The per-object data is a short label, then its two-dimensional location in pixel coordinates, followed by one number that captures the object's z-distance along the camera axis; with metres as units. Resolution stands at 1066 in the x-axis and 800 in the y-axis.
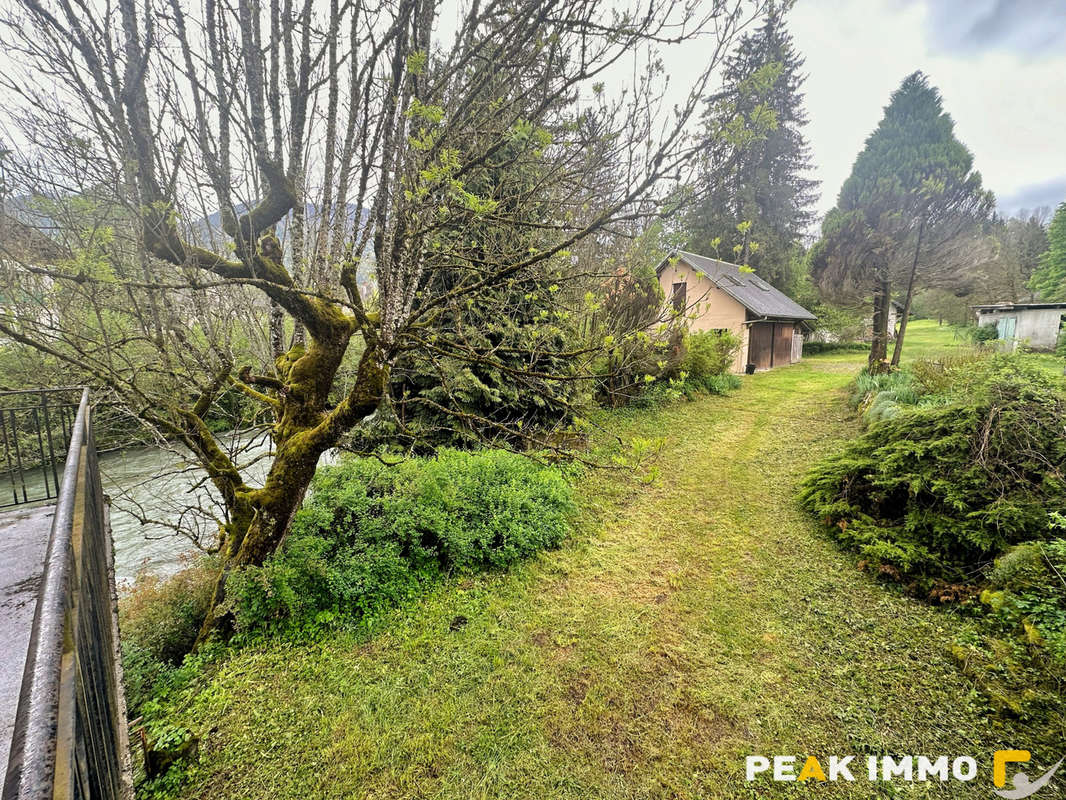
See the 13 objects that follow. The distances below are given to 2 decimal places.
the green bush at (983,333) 17.78
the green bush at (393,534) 3.63
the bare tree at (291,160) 2.44
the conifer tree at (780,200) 23.31
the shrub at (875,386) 8.93
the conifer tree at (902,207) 13.04
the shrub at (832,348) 23.81
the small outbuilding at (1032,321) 16.61
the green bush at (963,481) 3.69
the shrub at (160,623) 3.10
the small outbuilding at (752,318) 16.84
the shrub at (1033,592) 2.91
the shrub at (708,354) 12.76
